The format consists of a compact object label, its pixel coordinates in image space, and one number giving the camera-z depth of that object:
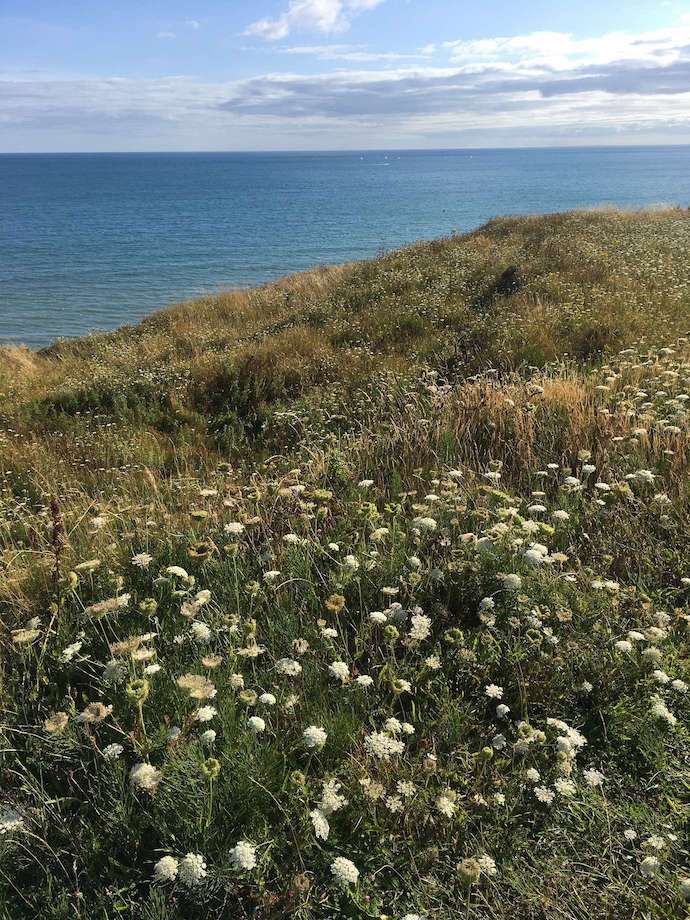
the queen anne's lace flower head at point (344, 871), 2.07
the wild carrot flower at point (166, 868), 2.02
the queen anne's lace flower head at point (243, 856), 2.02
